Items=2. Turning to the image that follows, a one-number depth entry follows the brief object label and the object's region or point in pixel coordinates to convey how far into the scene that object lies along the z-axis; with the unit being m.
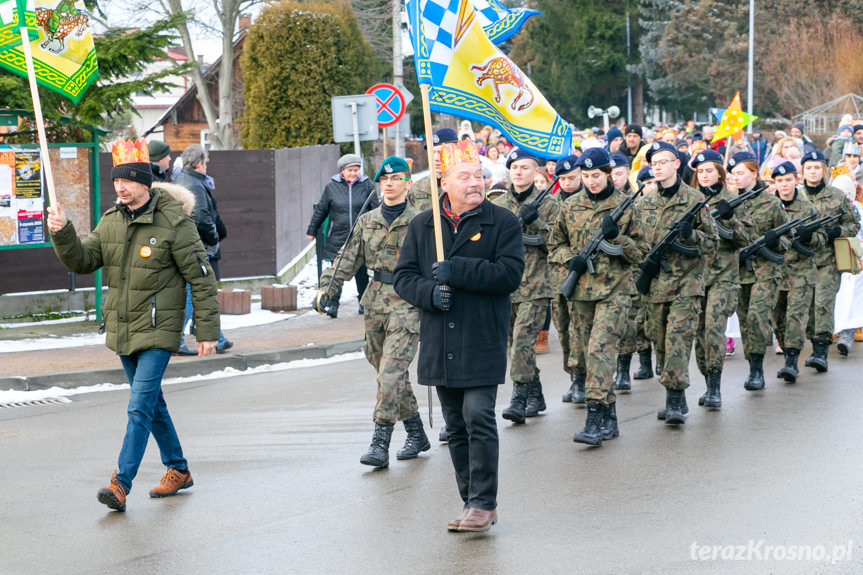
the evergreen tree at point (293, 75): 27.30
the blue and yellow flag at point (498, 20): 11.24
